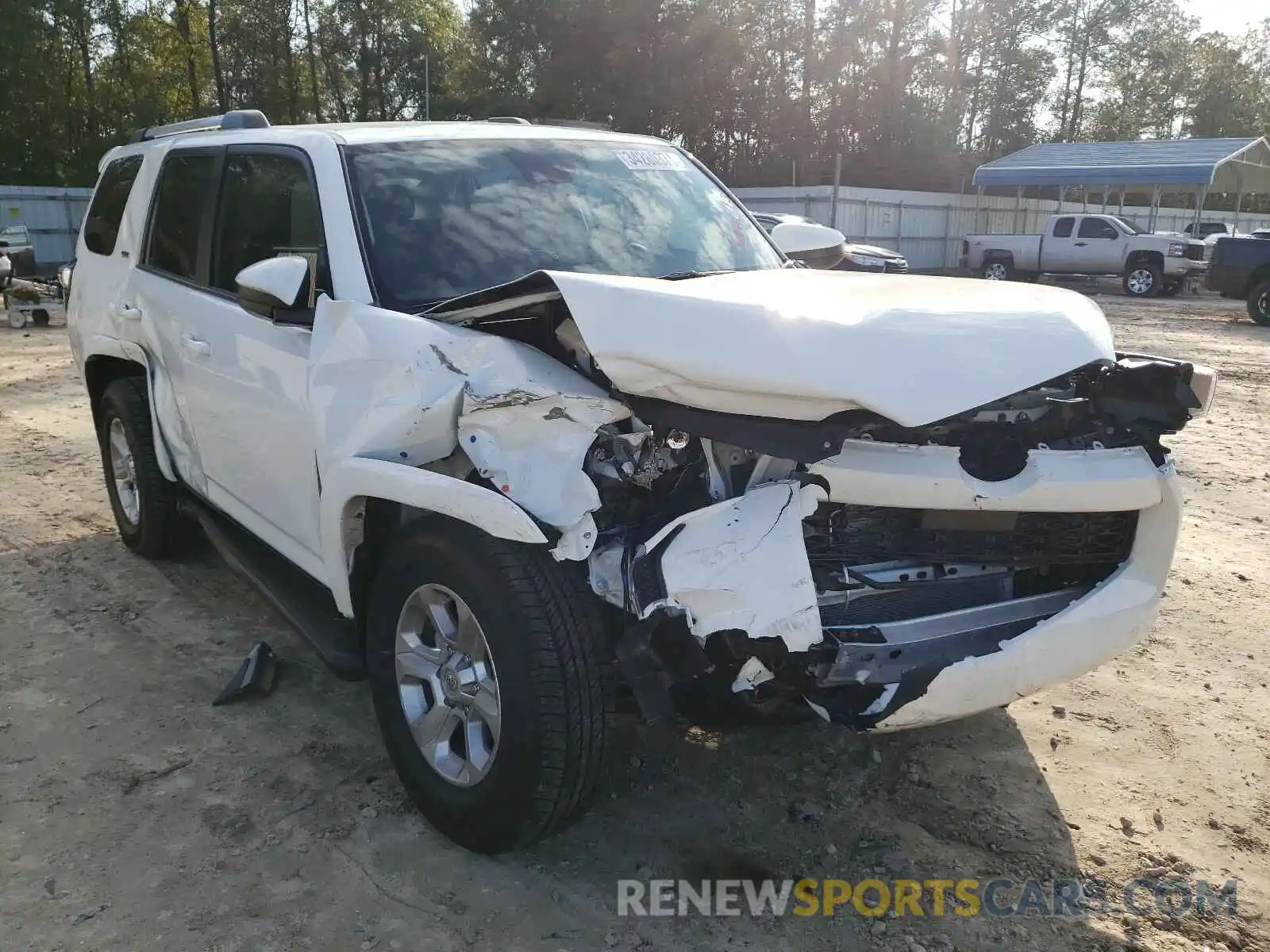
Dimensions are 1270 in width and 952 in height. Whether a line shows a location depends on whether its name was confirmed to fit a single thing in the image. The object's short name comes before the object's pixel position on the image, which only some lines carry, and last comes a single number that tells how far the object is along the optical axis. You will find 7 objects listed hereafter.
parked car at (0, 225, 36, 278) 19.56
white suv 2.39
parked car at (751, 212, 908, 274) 17.08
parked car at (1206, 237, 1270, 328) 16.78
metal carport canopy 29.12
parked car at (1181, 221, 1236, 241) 30.78
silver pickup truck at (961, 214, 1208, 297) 23.38
